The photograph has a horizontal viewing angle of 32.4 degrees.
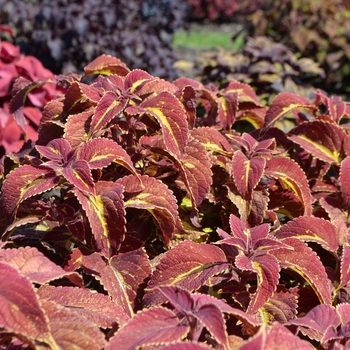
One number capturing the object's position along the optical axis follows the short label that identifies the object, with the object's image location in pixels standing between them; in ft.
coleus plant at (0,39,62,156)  7.26
